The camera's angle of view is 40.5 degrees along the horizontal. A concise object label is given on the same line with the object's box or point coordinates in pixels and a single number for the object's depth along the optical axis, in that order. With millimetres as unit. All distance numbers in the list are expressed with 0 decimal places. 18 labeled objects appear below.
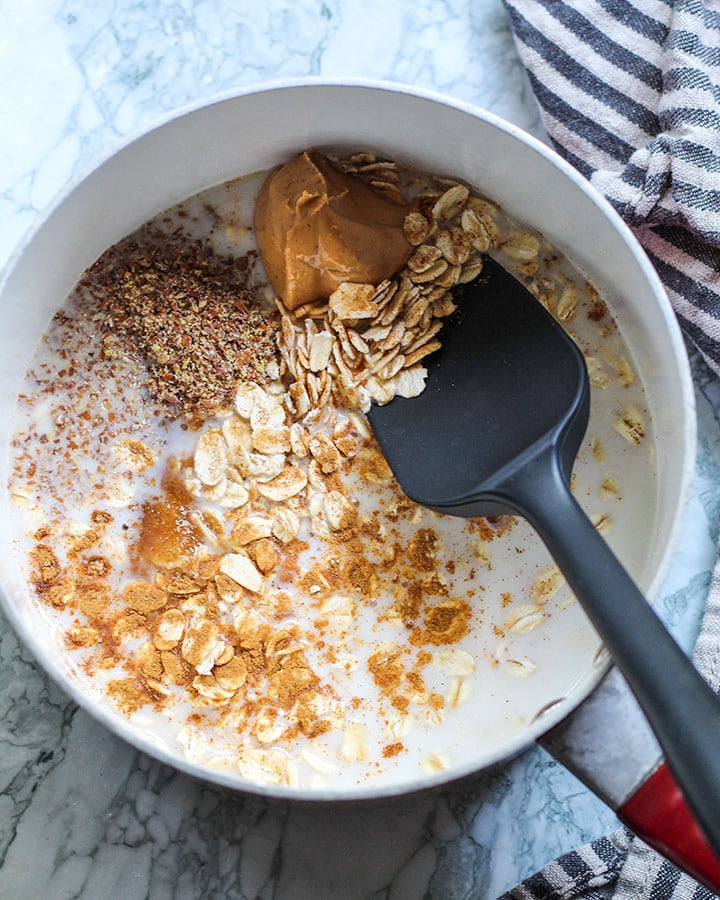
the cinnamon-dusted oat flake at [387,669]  724
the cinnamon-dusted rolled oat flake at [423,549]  734
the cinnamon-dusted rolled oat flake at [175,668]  709
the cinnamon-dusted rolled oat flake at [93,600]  709
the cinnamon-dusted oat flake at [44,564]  695
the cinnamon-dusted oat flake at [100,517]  728
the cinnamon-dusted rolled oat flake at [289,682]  717
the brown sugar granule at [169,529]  732
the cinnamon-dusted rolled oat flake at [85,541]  718
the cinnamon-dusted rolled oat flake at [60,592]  697
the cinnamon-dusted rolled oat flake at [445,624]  728
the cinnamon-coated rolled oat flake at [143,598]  719
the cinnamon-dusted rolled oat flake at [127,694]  691
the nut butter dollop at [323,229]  678
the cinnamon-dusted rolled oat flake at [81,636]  696
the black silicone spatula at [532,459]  509
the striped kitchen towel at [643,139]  706
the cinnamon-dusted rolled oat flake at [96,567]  720
